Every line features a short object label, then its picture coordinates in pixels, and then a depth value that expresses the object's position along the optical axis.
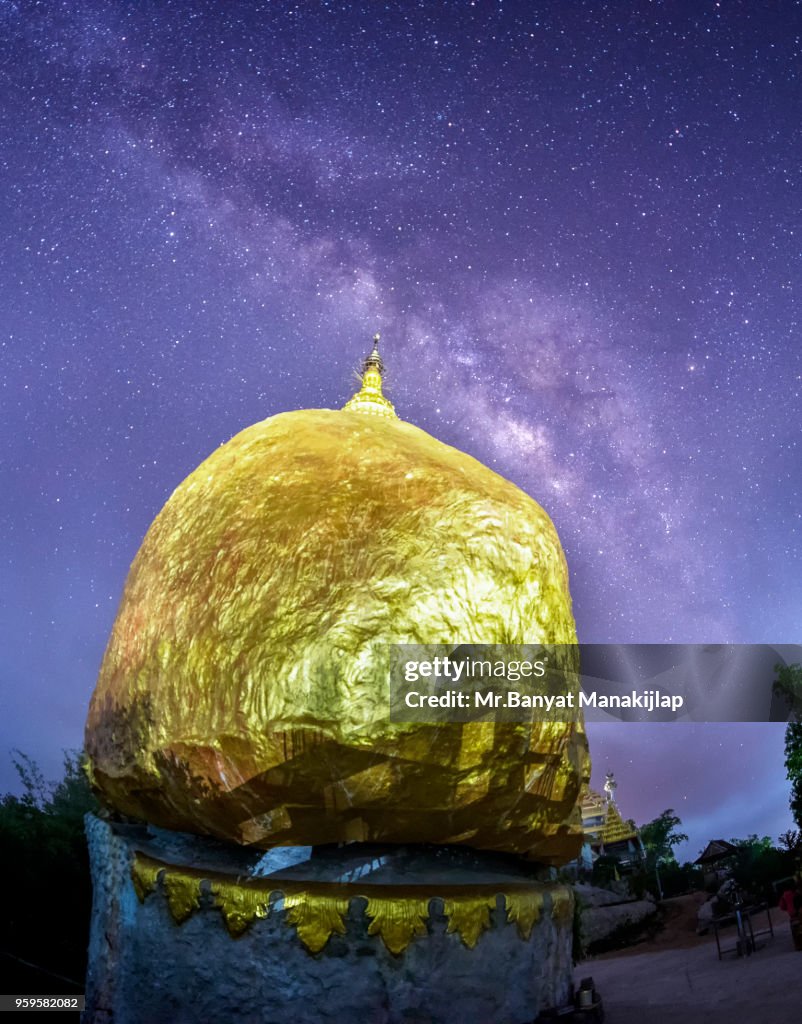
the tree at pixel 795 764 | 11.33
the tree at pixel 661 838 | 23.89
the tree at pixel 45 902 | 7.85
